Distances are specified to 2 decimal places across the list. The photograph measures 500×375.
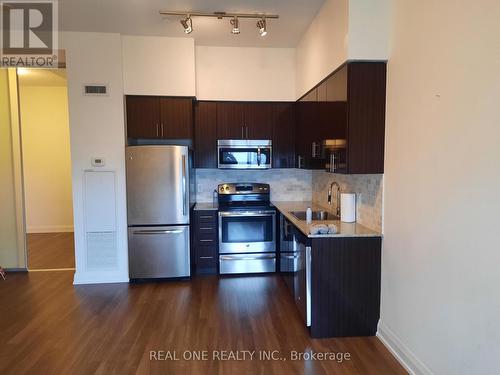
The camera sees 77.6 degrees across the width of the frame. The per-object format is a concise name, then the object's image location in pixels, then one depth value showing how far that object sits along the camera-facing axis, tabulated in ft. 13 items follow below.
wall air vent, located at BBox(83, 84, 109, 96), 12.28
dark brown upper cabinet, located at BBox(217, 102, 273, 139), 14.03
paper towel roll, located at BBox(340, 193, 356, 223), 9.94
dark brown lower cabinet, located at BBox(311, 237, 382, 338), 8.45
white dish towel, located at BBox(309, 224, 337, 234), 8.41
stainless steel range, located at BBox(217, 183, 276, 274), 13.17
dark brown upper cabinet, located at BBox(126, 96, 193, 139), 12.87
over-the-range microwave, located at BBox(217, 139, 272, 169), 13.96
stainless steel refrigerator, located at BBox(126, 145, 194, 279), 12.21
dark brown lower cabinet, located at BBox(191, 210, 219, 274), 13.28
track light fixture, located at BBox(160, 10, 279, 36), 10.22
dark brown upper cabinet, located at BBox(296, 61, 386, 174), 8.15
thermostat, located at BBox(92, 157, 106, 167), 12.50
